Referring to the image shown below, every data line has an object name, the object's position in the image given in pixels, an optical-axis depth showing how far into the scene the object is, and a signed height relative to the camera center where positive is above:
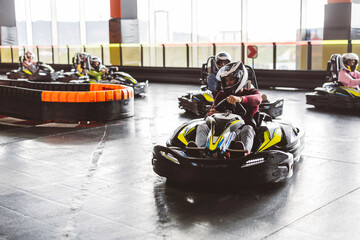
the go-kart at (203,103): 7.75 -0.92
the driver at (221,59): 7.13 -0.19
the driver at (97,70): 11.61 -0.53
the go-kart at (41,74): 15.06 -0.78
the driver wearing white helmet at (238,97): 4.28 -0.46
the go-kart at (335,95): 8.52 -0.88
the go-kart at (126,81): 11.42 -0.78
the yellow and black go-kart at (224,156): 3.90 -0.91
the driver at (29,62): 15.09 -0.41
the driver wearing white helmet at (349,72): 8.50 -0.48
